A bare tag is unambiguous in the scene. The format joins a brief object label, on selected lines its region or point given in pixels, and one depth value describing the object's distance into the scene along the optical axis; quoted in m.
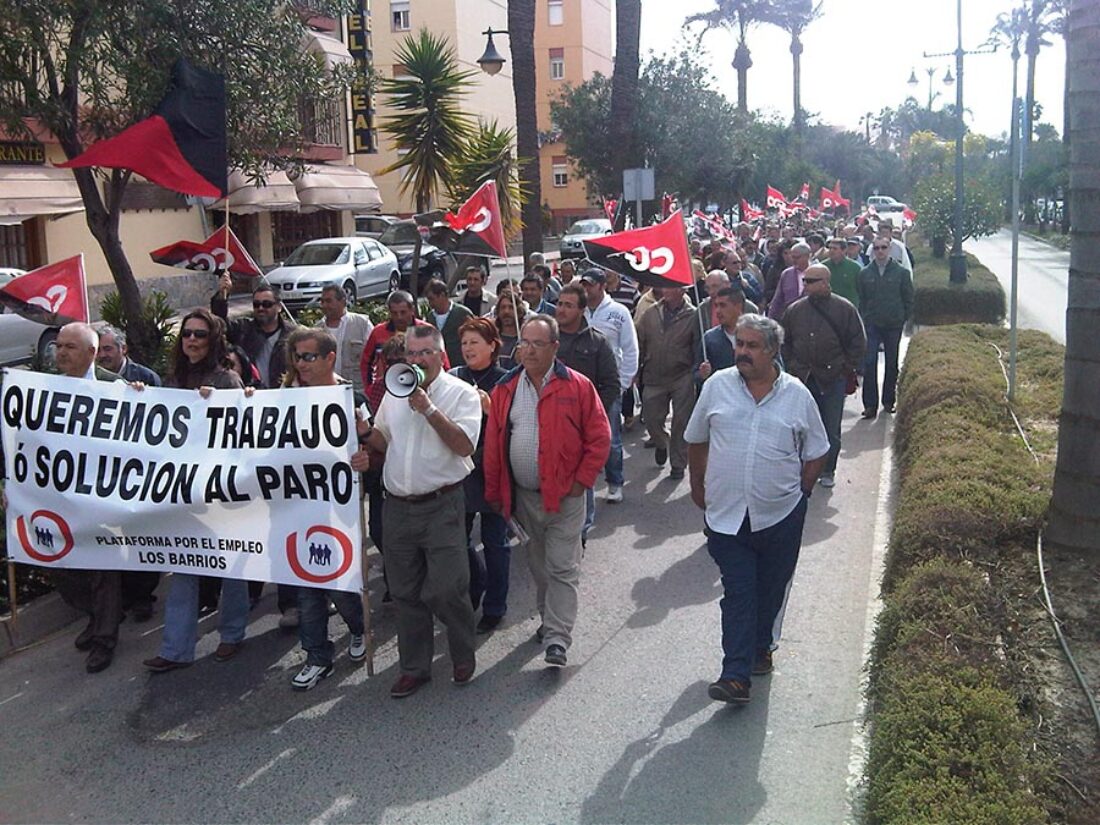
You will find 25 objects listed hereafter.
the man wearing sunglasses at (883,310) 11.94
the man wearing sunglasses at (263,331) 8.02
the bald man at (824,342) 8.92
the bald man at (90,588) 6.01
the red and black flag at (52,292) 7.40
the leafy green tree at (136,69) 9.80
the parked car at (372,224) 36.03
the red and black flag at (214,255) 9.66
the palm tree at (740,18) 52.00
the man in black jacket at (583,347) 7.65
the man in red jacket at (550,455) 5.60
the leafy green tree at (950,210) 27.33
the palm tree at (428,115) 18.23
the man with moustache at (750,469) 5.07
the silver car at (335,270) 24.09
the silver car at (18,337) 15.75
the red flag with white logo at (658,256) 8.55
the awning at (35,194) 20.59
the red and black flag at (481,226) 9.23
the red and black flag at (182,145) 7.86
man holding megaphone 5.29
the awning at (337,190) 30.56
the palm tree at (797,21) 56.84
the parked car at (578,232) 37.09
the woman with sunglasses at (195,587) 5.73
